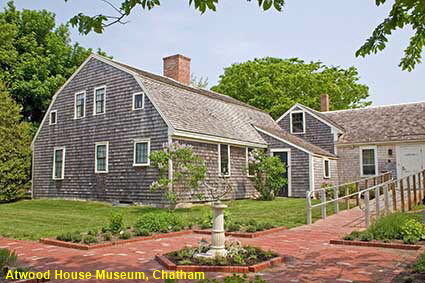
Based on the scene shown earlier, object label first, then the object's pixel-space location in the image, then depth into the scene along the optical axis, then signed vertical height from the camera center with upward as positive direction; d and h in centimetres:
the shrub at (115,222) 962 -108
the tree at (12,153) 2097 +136
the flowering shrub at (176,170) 1556 +31
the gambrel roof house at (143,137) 1730 +197
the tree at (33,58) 2773 +881
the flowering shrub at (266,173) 1942 +23
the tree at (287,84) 3756 +911
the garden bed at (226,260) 607 -134
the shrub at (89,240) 829 -130
